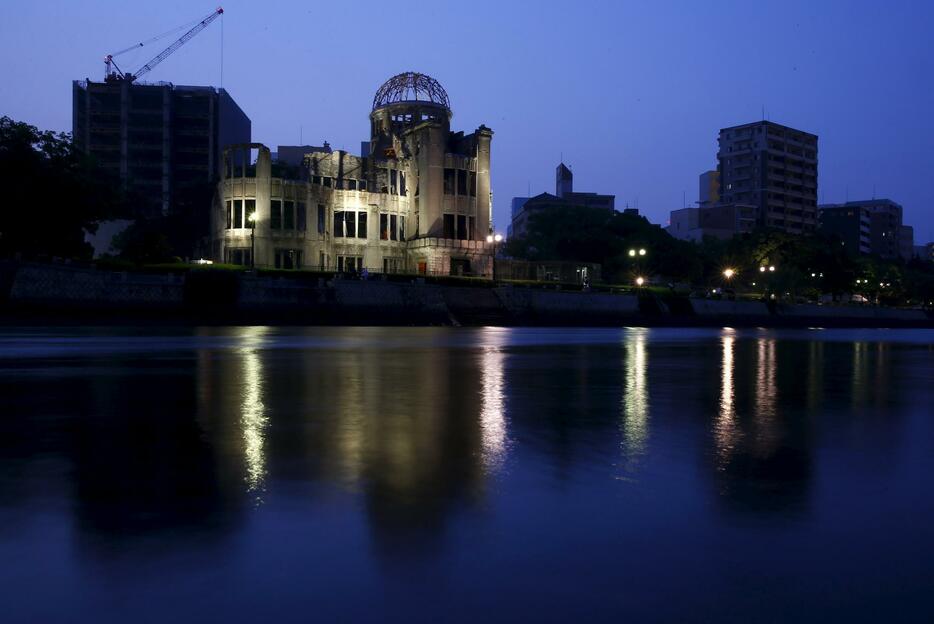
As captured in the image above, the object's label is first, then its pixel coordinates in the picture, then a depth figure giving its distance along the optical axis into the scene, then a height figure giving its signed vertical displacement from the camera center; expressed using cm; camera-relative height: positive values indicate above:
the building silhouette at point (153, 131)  12506 +2714
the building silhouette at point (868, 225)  16812 +1699
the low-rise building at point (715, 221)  14675 +1499
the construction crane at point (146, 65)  18538 +5891
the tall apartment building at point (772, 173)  15362 +2591
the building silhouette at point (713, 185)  19332 +2913
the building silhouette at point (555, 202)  17312 +2259
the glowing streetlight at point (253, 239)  6006 +419
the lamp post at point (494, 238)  7269 +543
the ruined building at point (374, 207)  6744 +813
